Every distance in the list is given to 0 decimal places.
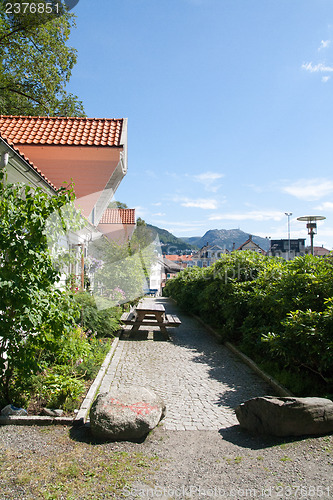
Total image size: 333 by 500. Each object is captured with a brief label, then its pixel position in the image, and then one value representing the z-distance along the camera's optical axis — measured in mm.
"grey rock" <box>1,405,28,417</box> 3906
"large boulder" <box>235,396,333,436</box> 3533
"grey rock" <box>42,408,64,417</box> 3992
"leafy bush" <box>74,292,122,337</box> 7538
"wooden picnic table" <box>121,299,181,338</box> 9664
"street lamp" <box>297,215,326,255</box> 12000
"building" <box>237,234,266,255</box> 59728
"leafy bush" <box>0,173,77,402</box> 3551
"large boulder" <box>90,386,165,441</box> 3555
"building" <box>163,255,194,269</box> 62412
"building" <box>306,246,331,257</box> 71838
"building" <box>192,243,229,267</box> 64625
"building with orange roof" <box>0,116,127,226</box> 10352
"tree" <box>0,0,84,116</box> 13875
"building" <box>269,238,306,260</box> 83044
